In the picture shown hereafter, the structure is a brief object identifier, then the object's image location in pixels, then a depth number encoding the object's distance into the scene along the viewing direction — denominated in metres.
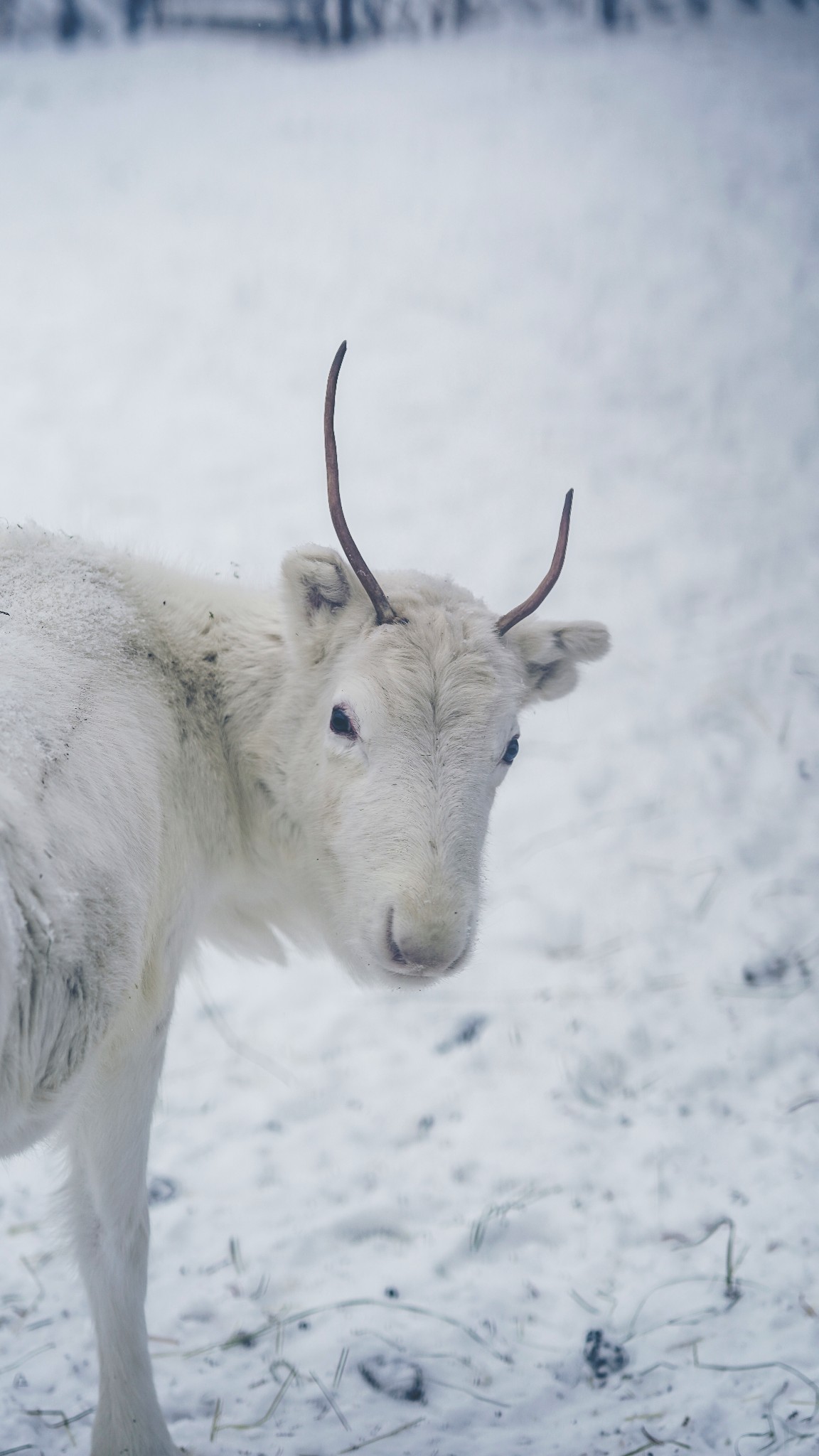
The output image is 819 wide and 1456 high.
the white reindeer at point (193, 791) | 4.37
